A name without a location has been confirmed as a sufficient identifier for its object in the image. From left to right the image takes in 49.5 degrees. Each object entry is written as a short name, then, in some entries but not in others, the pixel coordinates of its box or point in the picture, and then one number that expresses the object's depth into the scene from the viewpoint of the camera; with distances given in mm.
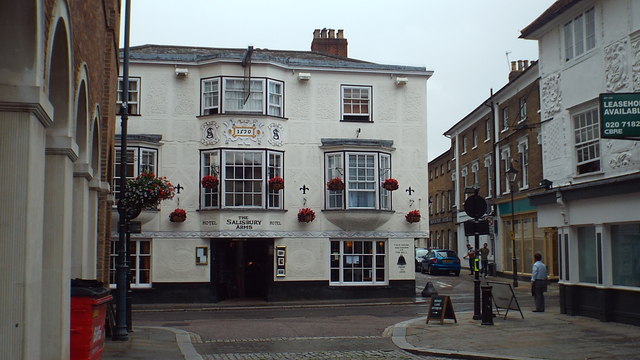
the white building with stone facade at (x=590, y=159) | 16078
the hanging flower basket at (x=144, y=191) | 15695
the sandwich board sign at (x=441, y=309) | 16984
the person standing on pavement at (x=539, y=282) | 19562
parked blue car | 39344
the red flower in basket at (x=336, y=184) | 25734
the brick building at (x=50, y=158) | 5980
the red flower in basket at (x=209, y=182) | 24672
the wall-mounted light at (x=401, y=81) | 27266
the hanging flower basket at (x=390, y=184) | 25953
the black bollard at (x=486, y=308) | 16281
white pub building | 25500
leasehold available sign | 13594
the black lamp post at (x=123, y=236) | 14289
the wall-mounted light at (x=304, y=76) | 26641
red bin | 8883
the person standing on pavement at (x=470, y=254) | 37181
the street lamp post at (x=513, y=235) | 30558
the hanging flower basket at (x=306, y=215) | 25797
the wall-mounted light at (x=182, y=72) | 25734
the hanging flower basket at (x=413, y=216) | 26828
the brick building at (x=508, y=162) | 34312
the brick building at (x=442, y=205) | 51594
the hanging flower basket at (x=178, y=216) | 25125
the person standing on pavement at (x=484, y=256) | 36088
